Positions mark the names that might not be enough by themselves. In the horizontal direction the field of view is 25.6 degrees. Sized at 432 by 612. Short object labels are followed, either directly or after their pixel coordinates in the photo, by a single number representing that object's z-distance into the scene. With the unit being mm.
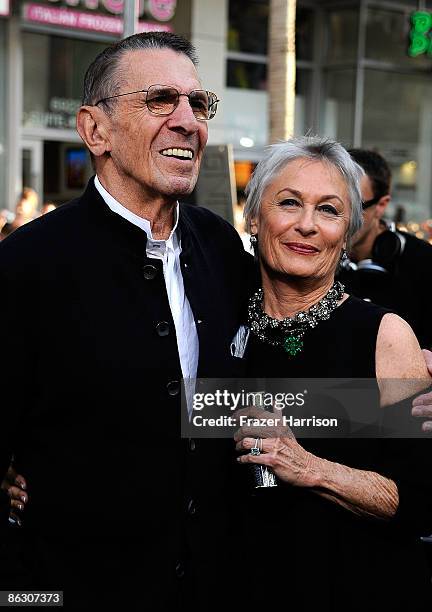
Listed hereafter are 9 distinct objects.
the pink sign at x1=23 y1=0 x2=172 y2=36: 13000
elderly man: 2471
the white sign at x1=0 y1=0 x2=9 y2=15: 12562
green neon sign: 16438
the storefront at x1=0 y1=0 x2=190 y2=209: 13117
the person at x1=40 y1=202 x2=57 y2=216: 10617
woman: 2539
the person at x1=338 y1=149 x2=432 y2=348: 4379
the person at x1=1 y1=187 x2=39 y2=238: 9453
